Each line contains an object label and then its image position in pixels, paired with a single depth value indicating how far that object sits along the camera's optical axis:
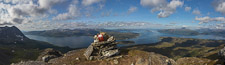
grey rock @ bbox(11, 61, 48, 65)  19.98
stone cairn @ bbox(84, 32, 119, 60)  21.54
